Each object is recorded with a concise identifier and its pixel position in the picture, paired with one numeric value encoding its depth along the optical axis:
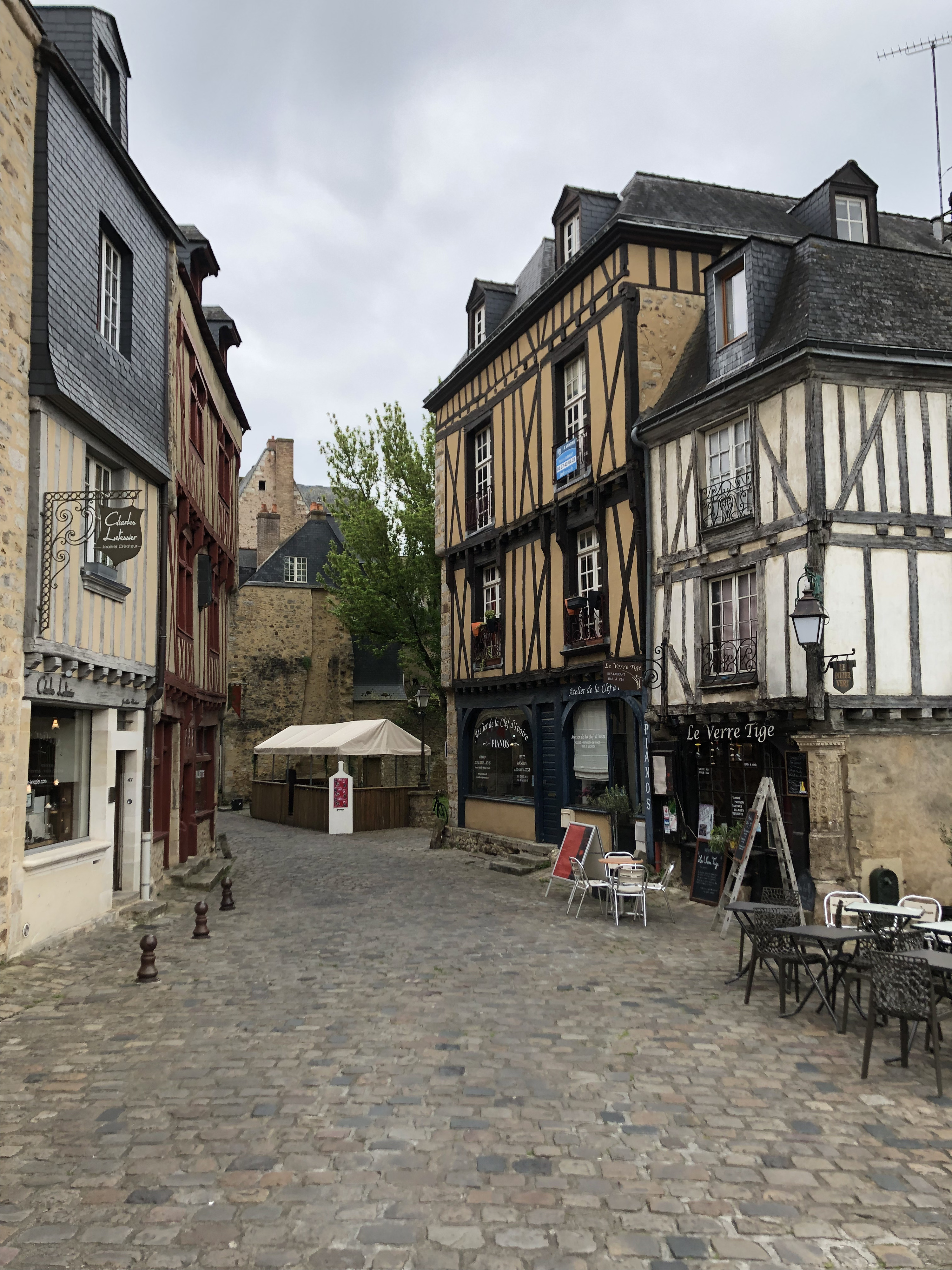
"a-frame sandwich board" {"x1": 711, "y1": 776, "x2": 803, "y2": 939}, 8.48
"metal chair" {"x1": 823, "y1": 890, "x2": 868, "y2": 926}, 7.00
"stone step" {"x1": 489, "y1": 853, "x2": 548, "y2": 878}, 13.25
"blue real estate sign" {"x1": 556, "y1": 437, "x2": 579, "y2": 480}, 13.32
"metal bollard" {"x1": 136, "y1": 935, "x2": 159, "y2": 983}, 6.81
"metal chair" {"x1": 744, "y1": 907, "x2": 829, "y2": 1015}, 6.01
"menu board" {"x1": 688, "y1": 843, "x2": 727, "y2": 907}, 9.72
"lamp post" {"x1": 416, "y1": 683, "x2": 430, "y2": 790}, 20.89
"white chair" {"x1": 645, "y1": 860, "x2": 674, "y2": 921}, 9.16
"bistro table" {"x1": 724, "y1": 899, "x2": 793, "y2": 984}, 6.61
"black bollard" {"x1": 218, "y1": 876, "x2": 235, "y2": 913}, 10.13
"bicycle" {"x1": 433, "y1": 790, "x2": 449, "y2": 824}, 17.72
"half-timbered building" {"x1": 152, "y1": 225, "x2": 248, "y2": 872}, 11.70
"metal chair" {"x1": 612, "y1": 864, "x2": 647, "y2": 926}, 9.13
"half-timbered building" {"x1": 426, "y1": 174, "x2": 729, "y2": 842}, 12.12
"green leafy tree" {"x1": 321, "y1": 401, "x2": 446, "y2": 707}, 21.78
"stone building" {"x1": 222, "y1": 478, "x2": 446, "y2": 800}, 27.48
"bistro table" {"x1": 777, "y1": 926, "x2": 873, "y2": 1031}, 5.79
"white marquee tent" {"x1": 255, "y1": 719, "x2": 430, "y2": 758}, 19.78
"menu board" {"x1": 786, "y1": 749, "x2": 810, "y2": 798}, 9.21
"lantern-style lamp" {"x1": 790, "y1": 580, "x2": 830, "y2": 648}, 8.41
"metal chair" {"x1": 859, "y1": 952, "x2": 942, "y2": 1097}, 4.71
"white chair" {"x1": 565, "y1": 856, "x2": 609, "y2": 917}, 9.56
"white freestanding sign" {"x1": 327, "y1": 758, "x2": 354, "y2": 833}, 19.77
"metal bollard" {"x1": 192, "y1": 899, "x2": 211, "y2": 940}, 8.36
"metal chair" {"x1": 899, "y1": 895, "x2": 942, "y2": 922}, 7.24
